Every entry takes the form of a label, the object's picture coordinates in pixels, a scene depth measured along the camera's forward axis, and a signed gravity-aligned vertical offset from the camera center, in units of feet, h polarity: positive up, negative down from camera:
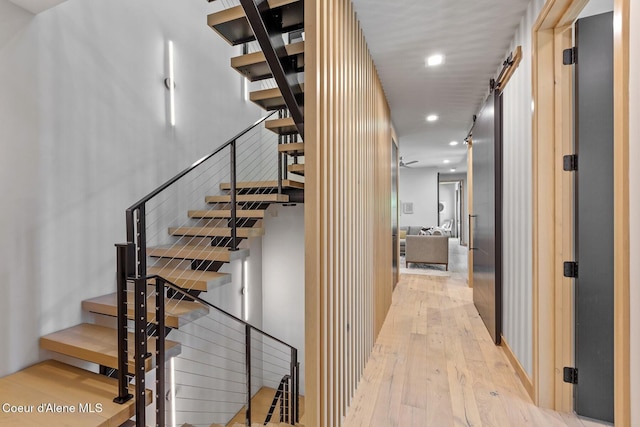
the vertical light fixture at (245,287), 13.88 -3.54
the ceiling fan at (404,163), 29.37 +4.80
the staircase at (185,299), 5.43 -2.00
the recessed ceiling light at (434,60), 9.74 +4.95
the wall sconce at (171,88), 10.40 +4.29
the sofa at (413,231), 25.87 -2.18
